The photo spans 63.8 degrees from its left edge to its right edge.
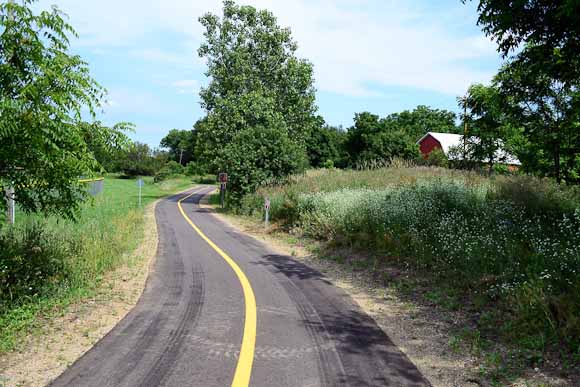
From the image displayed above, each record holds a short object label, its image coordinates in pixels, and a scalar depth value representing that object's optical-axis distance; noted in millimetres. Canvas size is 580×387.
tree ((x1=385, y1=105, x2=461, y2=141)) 86750
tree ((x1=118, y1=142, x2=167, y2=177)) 95494
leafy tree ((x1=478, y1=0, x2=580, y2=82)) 7996
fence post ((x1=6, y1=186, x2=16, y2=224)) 10680
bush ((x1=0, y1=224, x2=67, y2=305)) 7352
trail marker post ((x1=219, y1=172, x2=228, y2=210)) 29500
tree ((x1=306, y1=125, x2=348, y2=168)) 88688
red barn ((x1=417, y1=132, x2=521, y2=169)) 57416
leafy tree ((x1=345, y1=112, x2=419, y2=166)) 58219
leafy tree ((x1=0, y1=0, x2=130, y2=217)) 6125
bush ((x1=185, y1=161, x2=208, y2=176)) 105350
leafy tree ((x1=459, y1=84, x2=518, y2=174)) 25016
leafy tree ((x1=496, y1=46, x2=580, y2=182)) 13758
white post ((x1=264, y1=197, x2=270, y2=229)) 19844
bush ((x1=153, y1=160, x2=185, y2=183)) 85438
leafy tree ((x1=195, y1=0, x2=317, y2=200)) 36719
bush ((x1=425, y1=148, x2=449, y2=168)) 36978
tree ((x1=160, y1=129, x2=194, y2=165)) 136512
